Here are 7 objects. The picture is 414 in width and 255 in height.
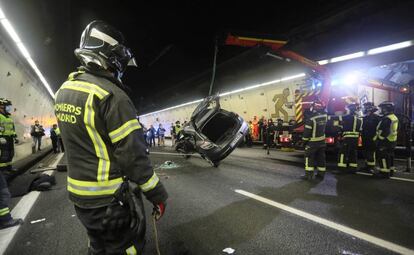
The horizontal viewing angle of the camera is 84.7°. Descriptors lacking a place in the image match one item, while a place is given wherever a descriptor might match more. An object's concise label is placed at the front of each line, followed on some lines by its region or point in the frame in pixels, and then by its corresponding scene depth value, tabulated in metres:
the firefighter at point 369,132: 6.46
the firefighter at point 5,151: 3.48
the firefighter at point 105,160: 1.44
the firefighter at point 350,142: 6.53
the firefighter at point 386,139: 5.84
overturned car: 4.99
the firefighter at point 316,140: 5.90
